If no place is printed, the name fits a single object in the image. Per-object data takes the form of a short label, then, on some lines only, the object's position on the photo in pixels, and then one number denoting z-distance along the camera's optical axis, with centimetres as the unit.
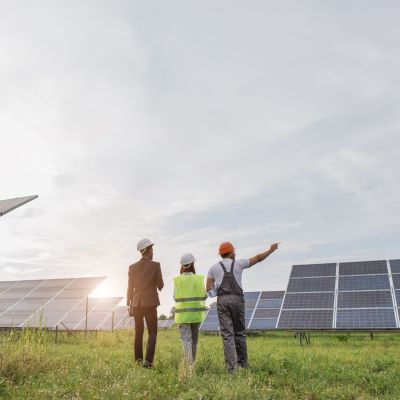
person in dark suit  732
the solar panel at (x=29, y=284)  2431
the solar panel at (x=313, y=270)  2044
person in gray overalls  679
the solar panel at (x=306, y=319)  1584
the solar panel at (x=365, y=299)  1675
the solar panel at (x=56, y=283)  2341
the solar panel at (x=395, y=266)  1883
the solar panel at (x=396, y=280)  1759
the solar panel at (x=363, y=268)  1936
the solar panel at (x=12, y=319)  1861
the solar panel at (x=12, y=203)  690
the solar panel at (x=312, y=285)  1903
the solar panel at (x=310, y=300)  1769
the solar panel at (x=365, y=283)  1810
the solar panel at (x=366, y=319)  1507
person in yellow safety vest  715
